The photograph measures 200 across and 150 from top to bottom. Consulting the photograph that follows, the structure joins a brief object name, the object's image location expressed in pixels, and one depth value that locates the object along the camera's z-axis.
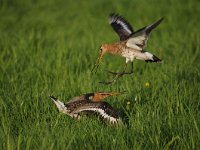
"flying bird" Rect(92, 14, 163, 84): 12.16
